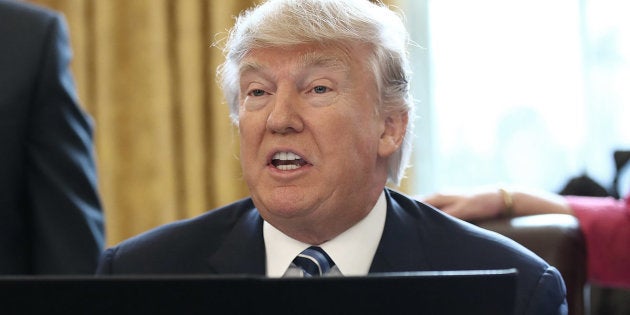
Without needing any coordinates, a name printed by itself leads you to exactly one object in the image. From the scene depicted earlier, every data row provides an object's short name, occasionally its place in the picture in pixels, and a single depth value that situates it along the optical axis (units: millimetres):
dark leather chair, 1897
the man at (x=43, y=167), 2069
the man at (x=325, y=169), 1839
